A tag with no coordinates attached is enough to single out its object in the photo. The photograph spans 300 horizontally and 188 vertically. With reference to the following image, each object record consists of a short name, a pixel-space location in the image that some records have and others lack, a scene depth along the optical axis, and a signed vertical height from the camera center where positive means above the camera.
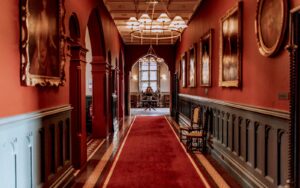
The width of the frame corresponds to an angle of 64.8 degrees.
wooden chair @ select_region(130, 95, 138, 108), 20.46 -0.83
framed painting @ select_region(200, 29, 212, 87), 5.70 +0.82
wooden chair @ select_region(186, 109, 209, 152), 5.64 -1.07
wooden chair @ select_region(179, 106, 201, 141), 5.94 -0.75
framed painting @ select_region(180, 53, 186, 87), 9.45 +0.87
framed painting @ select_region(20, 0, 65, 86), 2.43 +0.59
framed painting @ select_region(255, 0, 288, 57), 2.67 +0.81
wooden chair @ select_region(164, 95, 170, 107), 20.45 -0.88
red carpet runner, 3.86 -1.49
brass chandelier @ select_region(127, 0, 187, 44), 5.98 +1.81
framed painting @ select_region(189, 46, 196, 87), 7.49 +0.77
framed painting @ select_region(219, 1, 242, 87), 3.91 +0.77
